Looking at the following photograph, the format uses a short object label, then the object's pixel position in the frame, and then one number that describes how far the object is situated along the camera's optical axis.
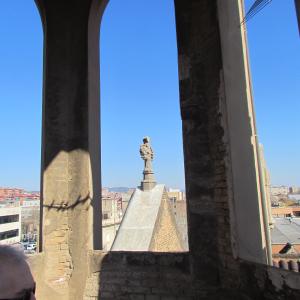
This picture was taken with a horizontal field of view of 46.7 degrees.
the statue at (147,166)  8.35
